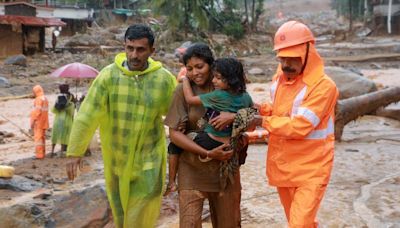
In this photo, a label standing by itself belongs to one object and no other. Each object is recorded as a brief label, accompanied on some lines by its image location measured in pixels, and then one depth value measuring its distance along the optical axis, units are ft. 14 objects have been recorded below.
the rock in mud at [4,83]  68.47
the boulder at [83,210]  17.07
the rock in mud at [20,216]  18.16
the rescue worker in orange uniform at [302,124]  10.82
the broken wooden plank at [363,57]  87.88
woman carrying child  10.95
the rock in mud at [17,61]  85.05
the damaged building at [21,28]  95.86
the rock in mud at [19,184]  23.31
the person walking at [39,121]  32.24
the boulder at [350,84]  41.14
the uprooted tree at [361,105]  30.55
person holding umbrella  32.04
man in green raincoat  12.51
